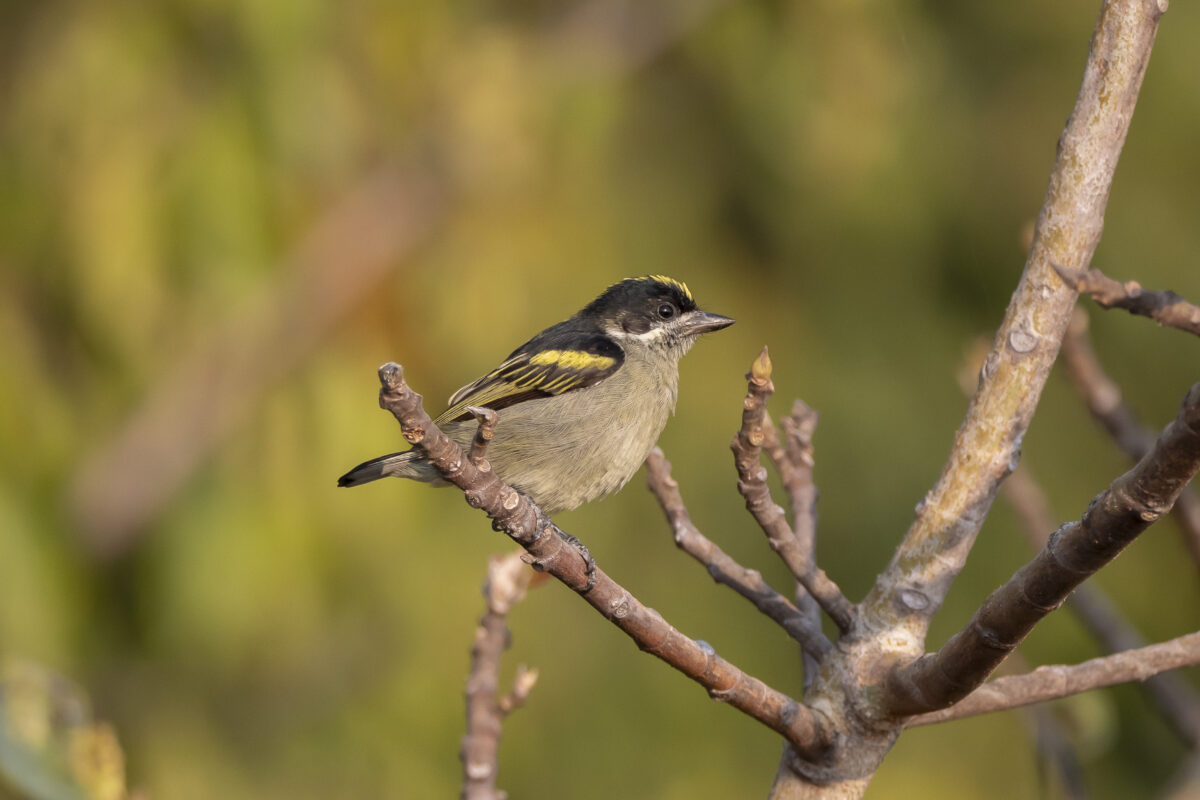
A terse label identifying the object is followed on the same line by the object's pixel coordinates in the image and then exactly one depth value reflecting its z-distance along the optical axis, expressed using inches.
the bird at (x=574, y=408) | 289.4
